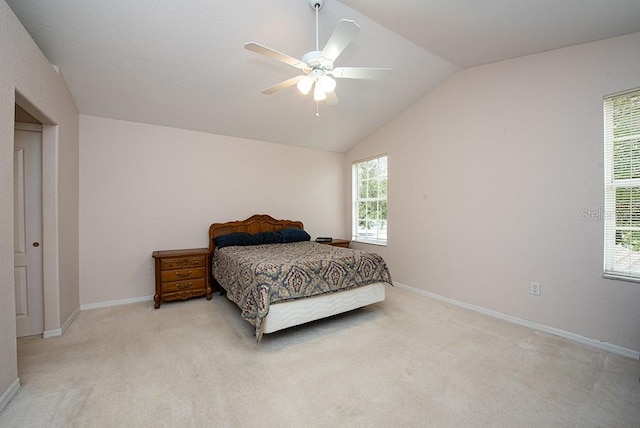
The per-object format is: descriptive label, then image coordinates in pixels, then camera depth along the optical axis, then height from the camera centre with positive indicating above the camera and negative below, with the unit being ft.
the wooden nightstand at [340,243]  16.56 -1.94
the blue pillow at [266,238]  14.15 -1.43
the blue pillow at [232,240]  13.28 -1.41
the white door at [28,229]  8.80 -0.59
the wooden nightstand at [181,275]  11.69 -2.81
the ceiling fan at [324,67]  5.91 +3.69
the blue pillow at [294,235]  15.10 -1.34
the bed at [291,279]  8.52 -2.41
